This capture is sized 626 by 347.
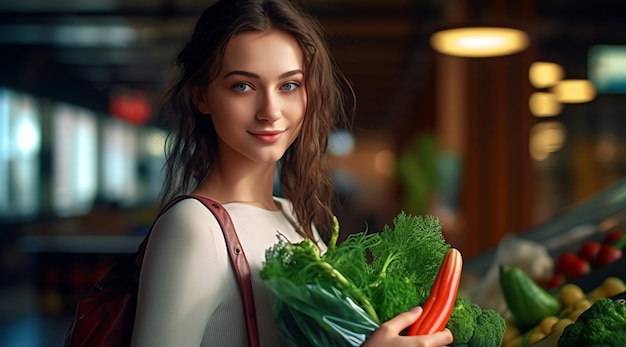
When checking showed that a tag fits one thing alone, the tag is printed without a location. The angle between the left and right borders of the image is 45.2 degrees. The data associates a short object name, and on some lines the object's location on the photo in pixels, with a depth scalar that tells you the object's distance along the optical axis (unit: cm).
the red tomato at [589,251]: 256
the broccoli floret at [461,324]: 119
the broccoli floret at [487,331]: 120
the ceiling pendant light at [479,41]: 541
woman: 123
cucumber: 204
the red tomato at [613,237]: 258
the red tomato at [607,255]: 246
